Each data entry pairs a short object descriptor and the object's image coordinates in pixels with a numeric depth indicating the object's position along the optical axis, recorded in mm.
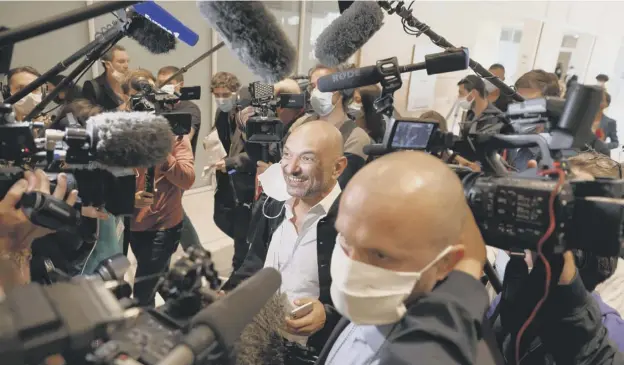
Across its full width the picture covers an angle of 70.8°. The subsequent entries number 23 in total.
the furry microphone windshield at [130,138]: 789
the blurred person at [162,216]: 1950
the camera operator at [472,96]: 3338
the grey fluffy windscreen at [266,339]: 918
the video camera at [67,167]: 707
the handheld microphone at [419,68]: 1169
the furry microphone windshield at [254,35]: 812
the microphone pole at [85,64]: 958
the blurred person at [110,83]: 2752
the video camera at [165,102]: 1555
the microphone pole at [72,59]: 838
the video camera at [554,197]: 704
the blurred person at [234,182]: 2273
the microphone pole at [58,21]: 653
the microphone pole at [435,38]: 1438
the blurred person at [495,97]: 3490
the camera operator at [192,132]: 2441
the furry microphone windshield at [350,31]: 1271
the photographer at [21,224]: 755
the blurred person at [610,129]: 3953
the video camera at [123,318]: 385
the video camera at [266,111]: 1870
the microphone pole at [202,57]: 1211
